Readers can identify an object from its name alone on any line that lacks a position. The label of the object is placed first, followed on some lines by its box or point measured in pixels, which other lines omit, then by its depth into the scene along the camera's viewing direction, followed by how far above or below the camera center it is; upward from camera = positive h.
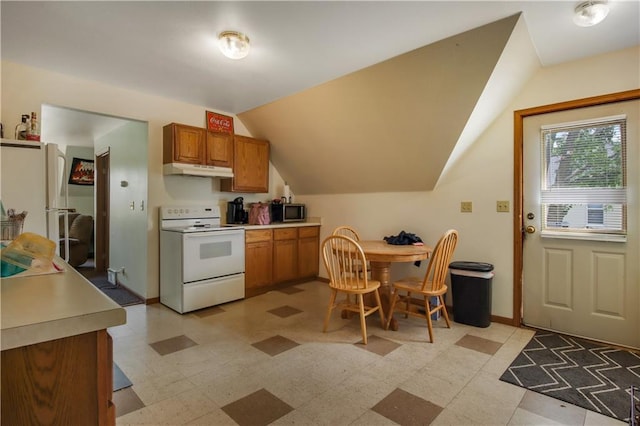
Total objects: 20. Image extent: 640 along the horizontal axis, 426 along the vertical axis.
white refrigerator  2.38 +0.22
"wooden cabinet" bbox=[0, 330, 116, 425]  0.67 -0.38
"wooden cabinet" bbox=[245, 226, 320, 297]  4.05 -0.63
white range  3.39 -0.57
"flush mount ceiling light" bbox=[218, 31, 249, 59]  2.31 +1.23
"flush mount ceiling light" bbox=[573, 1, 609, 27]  1.96 +1.23
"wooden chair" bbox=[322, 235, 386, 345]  2.70 -0.60
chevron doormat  1.92 -1.14
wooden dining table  2.79 -0.41
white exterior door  2.58 -0.41
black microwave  4.64 -0.03
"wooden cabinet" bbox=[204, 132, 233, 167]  3.95 +0.77
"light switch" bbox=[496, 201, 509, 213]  3.11 +0.03
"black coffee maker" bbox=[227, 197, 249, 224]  4.32 -0.01
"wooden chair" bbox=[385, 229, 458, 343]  2.71 -0.68
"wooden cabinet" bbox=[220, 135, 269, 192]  4.24 +0.60
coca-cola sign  4.11 +1.16
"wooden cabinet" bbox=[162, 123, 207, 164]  3.63 +0.78
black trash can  3.01 -0.79
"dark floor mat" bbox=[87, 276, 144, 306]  3.81 -1.07
